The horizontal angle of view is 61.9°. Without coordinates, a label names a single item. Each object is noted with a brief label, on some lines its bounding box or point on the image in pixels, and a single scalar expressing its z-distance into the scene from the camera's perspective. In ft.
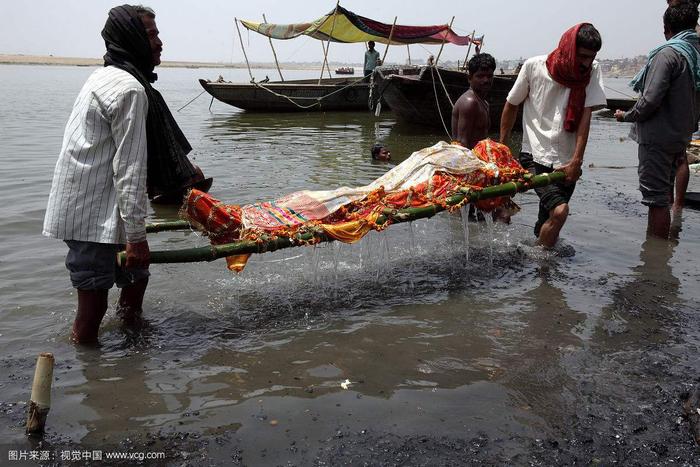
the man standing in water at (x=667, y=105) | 15.87
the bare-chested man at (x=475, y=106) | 17.43
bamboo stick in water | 8.07
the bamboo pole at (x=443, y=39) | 55.49
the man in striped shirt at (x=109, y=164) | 9.12
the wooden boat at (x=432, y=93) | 44.01
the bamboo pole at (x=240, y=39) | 60.48
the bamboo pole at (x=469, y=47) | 61.90
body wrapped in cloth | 11.92
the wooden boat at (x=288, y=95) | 57.06
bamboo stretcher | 10.74
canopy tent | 53.83
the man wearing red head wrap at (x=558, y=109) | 14.12
